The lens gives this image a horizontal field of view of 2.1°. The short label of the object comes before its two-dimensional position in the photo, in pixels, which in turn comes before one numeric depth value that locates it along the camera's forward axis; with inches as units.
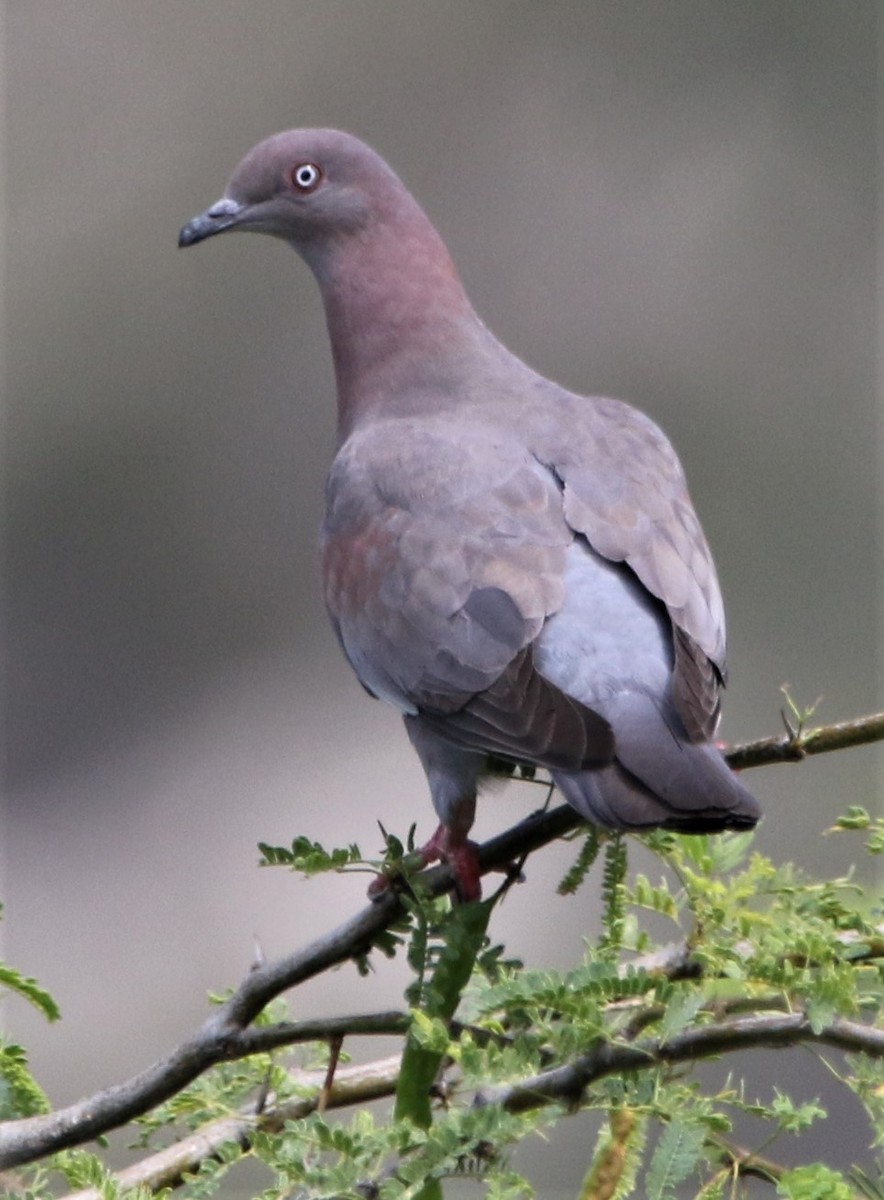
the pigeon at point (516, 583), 265.8
